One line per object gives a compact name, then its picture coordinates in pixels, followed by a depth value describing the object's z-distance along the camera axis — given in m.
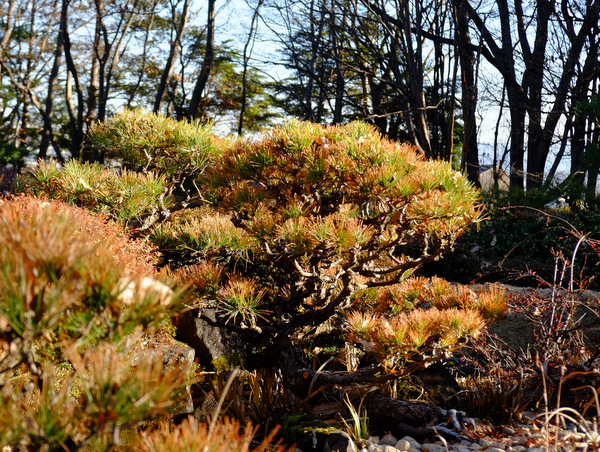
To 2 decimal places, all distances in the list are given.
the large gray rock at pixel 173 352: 2.82
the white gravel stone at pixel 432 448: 2.49
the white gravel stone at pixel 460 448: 2.38
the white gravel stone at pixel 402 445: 2.49
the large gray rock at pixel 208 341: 3.49
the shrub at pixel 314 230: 2.65
